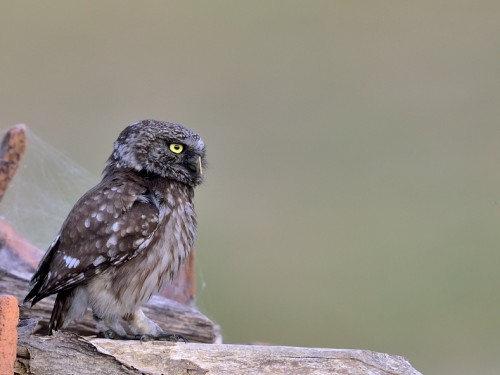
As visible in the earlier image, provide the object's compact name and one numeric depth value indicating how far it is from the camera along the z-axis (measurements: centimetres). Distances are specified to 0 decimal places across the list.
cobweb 1243
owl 907
